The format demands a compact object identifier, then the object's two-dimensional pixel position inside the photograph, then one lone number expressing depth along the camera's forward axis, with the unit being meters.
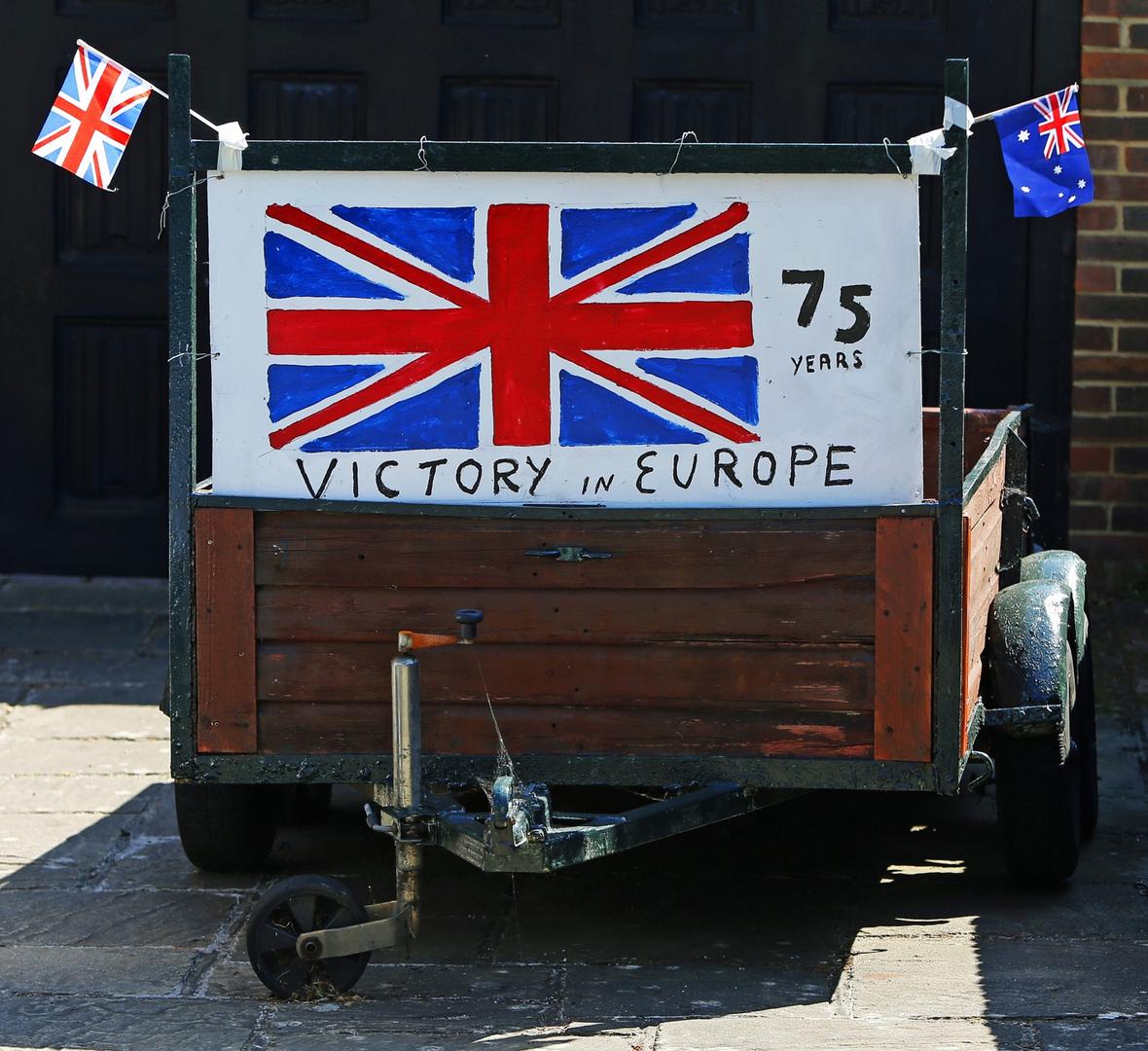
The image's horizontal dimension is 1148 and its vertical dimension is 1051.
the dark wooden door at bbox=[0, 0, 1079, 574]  15.26
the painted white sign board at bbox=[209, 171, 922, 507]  8.14
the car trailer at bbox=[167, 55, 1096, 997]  8.15
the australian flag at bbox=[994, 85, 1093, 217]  8.85
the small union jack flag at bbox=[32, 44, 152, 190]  8.45
